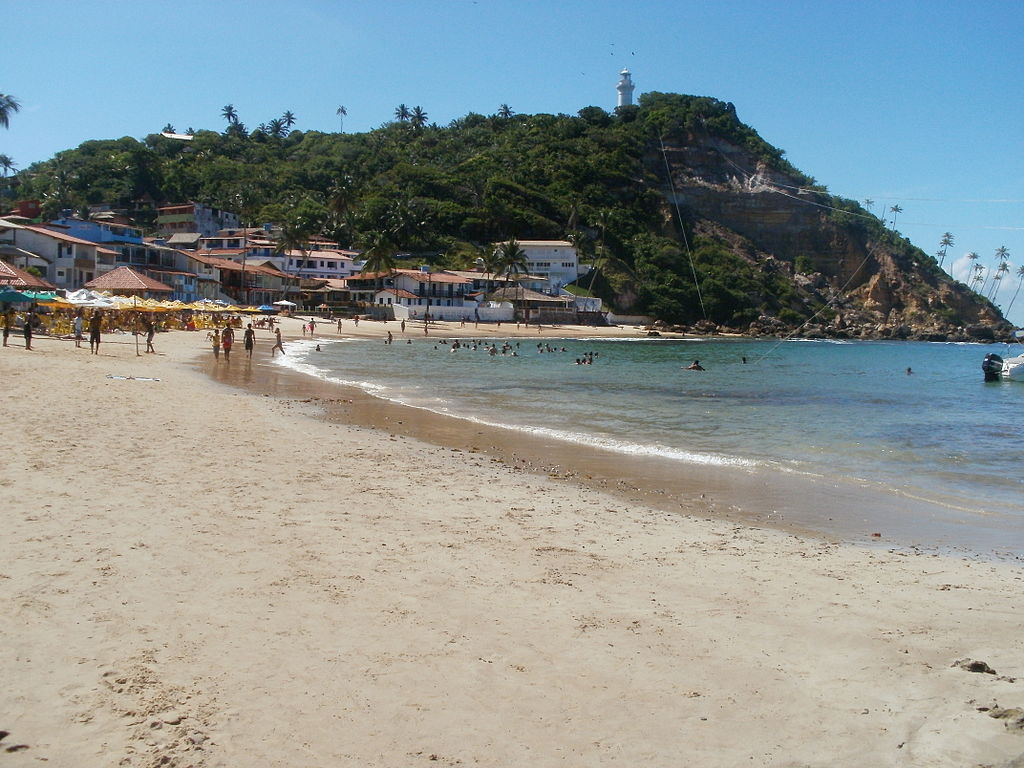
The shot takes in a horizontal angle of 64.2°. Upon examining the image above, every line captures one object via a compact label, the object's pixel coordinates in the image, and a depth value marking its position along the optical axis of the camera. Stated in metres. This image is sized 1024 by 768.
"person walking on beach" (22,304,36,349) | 27.88
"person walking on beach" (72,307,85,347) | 30.75
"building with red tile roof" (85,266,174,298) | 40.72
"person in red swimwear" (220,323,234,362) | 32.28
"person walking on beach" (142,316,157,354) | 32.72
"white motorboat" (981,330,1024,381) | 45.00
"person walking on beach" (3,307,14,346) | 28.19
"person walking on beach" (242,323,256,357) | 35.12
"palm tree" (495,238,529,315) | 92.06
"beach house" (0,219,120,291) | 58.75
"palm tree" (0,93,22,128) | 54.56
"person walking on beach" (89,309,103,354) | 28.69
